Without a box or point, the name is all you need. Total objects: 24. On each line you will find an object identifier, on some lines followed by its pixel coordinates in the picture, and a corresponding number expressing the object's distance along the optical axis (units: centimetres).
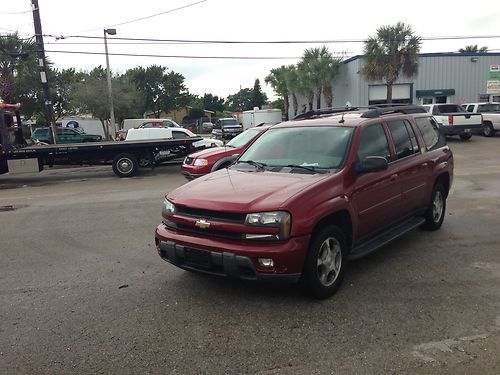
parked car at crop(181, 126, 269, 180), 1073
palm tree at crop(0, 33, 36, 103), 2967
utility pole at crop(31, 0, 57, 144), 1947
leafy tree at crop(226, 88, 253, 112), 13625
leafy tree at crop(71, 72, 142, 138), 3275
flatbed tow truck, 1401
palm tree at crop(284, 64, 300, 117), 4112
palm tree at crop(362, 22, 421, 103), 2900
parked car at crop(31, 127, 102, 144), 2822
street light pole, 2568
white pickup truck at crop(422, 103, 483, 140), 2144
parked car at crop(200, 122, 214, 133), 6000
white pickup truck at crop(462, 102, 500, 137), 2330
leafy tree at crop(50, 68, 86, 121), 3681
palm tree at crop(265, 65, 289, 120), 5284
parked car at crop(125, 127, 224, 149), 1836
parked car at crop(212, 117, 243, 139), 3609
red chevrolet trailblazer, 378
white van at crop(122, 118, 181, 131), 2535
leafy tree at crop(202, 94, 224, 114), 11300
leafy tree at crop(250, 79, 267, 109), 11028
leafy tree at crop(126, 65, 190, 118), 6738
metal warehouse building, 3425
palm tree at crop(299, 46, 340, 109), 3653
